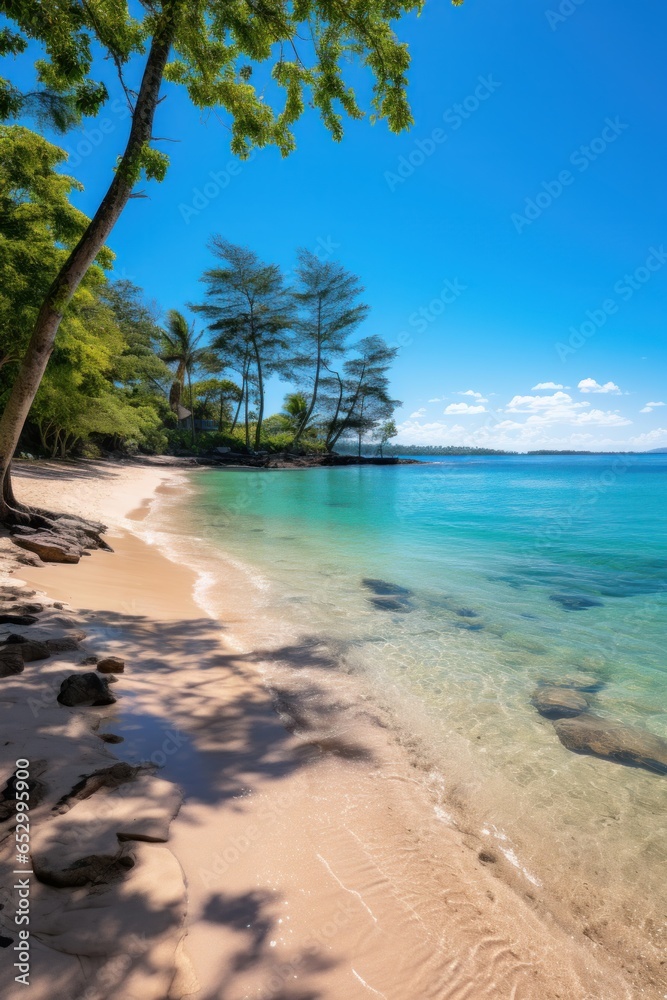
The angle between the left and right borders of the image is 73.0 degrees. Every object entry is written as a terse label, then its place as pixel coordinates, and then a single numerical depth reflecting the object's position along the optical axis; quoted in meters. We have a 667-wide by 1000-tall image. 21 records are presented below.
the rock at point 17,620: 3.90
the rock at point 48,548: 6.68
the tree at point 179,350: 49.88
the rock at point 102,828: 1.71
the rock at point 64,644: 3.59
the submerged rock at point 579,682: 4.36
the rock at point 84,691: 2.95
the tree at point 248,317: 46.41
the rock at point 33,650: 3.34
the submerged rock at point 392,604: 6.50
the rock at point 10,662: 3.08
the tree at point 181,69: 5.81
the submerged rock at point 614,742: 3.26
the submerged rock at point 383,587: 7.36
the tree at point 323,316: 51.38
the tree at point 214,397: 60.03
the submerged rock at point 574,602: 7.04
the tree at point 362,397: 59.47
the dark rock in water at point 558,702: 3.82
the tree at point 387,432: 66.59
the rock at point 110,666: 3.59
